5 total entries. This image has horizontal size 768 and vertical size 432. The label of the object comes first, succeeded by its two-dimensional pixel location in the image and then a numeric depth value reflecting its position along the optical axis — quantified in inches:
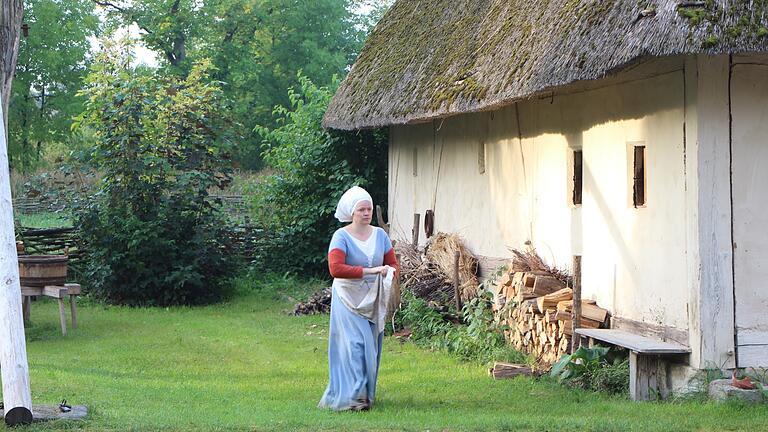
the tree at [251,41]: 1529.3
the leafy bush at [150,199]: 650.8
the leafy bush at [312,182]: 744.3
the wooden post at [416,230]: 611.5
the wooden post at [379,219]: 629.7
